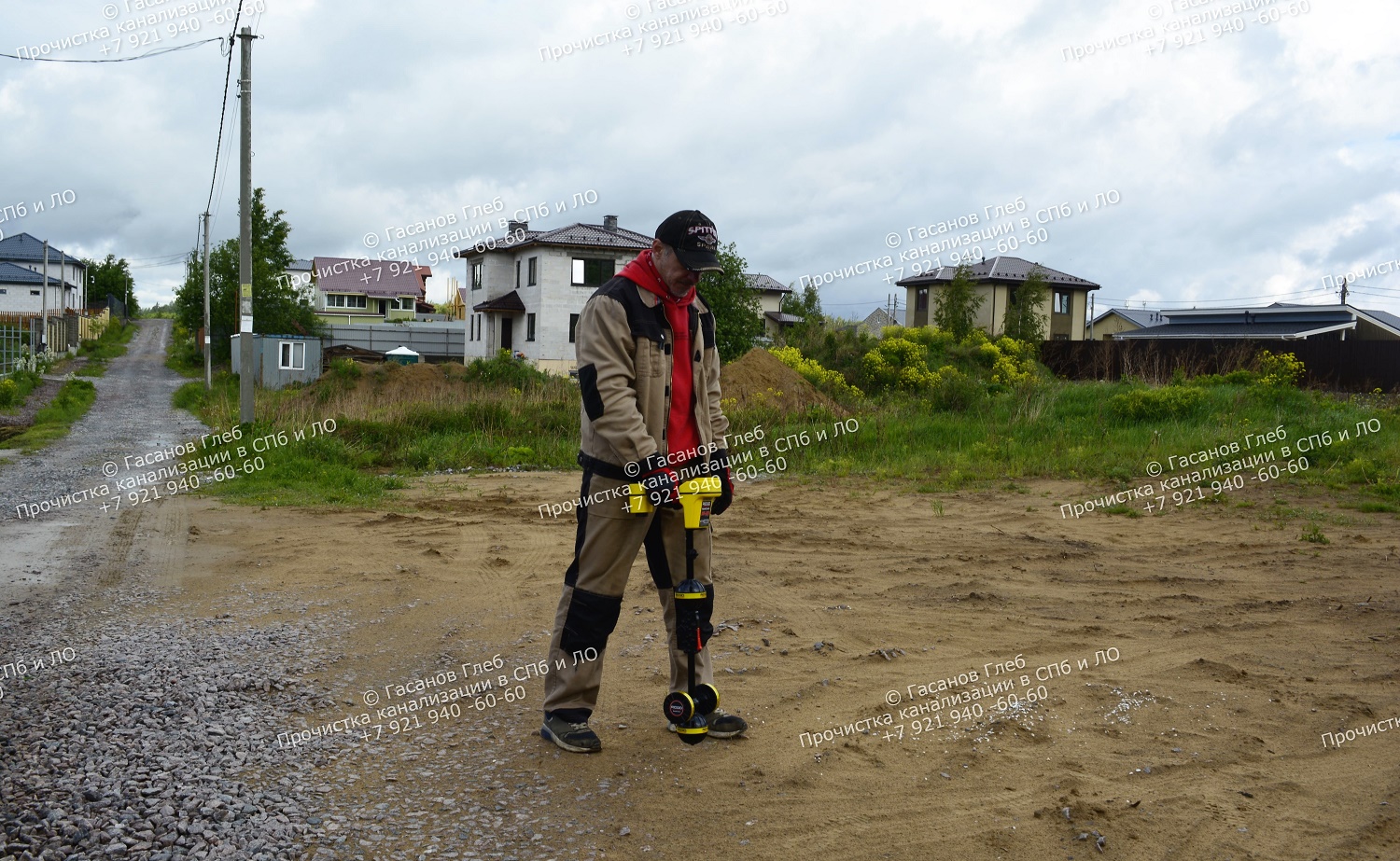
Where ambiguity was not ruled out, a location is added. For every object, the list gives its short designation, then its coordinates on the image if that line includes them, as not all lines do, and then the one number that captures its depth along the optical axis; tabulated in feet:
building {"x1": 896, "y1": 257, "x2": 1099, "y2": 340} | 174.19
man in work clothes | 13.70
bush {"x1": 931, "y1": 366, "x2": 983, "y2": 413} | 64.39
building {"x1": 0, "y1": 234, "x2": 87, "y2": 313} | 224.33
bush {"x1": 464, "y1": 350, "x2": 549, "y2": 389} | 113.24
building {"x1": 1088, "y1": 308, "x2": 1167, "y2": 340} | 228.02
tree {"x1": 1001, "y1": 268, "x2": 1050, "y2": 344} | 145.38
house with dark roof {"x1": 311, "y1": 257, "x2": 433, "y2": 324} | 255.91
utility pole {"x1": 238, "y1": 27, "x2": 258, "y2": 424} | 60.23
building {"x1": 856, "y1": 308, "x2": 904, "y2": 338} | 288.63
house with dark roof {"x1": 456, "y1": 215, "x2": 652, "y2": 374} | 148.66
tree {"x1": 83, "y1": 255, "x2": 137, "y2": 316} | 296.71
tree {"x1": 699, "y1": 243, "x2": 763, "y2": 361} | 120.37
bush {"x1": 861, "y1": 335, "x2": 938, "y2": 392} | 85.78
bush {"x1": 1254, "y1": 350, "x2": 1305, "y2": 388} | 68.42
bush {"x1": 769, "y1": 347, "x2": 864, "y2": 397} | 82.38
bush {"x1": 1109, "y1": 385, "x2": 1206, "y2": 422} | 57.36
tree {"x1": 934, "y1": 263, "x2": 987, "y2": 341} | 144.15
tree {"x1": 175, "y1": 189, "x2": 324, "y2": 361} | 143.54
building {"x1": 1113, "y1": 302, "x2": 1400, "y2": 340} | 137.08
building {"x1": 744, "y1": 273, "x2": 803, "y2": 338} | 205.26
